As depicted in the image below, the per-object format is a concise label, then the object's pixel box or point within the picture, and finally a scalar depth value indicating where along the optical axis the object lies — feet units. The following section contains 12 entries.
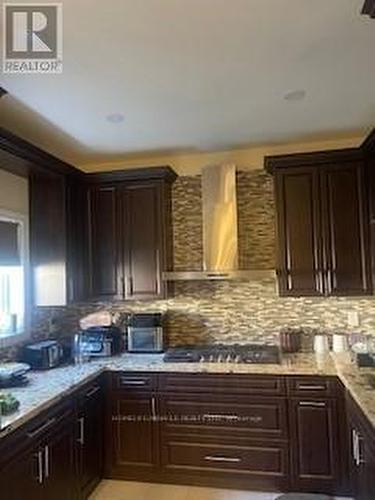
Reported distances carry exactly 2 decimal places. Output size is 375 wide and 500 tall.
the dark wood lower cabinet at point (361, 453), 6.57
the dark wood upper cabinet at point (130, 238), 12.08
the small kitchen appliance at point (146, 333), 11.98
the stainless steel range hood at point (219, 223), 11.67
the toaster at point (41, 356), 10.53
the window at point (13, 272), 10.93
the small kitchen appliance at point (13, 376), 8.85
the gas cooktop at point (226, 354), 10.61
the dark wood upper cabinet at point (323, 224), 10.87
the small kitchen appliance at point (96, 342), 11.87
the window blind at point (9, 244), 10.82
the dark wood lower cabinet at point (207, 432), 9.53
